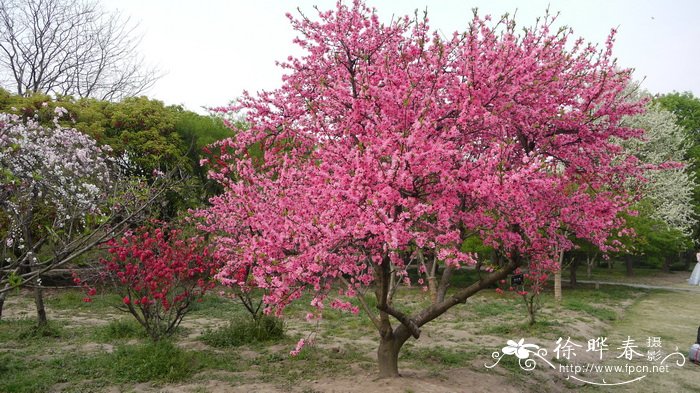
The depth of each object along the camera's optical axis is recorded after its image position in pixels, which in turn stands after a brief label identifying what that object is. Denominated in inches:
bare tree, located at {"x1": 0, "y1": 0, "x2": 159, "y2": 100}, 946.7
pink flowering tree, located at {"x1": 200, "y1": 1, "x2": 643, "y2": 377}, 242.1
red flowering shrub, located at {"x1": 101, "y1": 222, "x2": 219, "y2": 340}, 351.9
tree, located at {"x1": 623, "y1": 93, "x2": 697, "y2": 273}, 887.1
